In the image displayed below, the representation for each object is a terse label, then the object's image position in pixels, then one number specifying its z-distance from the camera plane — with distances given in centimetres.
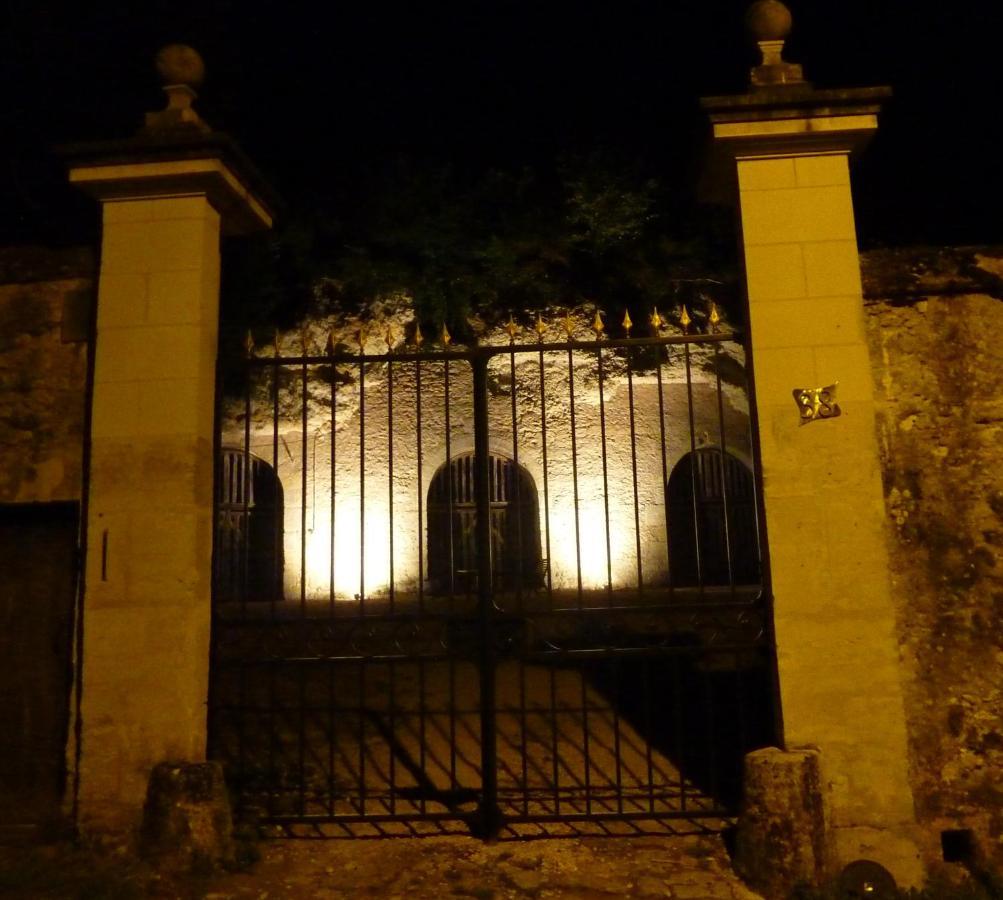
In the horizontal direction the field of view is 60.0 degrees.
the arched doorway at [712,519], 1290
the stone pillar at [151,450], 409
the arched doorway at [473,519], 1216
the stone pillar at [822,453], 382
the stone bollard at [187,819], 389
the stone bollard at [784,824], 364
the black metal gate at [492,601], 437
